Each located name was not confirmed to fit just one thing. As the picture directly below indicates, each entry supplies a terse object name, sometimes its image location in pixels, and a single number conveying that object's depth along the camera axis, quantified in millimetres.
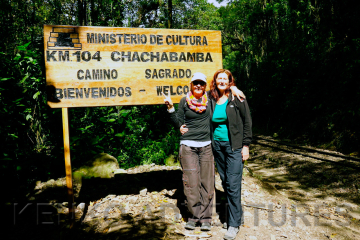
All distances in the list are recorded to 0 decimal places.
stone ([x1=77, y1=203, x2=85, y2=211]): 4207
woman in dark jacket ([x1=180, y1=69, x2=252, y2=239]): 3242
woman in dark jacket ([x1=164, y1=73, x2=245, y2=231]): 3355
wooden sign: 3494
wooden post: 3549
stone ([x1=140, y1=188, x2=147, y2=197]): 4599
